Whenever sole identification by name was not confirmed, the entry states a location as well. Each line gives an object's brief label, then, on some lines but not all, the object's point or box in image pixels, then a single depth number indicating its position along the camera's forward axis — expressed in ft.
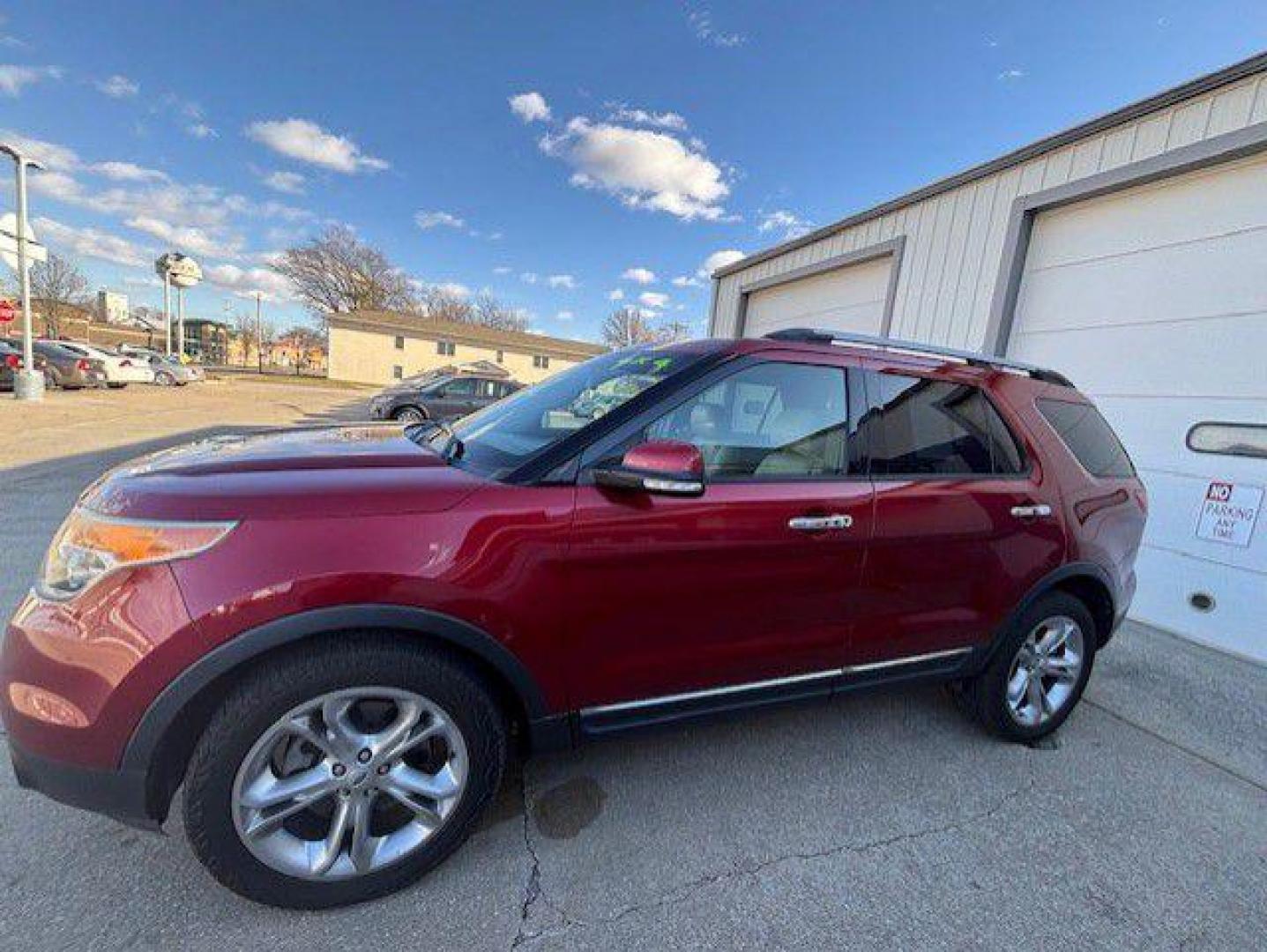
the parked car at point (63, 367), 56.85
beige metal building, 13.46
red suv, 5.19
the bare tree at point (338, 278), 158.51
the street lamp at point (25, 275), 40.55
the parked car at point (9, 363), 50.03
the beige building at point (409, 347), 130.31
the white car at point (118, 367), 61.62
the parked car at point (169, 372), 80.98
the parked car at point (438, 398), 42.27
